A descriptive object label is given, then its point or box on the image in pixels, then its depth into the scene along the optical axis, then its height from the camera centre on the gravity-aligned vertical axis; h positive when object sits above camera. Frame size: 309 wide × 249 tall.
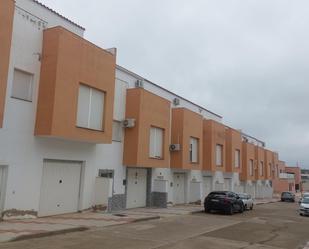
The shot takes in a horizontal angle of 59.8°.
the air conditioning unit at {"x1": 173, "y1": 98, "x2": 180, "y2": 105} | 21.05 +5.18
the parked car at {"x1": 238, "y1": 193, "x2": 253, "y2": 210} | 20.98 -2.38
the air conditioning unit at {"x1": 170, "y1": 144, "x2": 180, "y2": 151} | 19.29 +1.47
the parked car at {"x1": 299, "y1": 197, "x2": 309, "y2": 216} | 19.25 -2.54
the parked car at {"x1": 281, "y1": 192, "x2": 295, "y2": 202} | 35.84 -3.24
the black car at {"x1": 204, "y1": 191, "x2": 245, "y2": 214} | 17.69 -2.15
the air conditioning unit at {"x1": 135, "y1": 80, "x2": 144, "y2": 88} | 17.16 +5.27
